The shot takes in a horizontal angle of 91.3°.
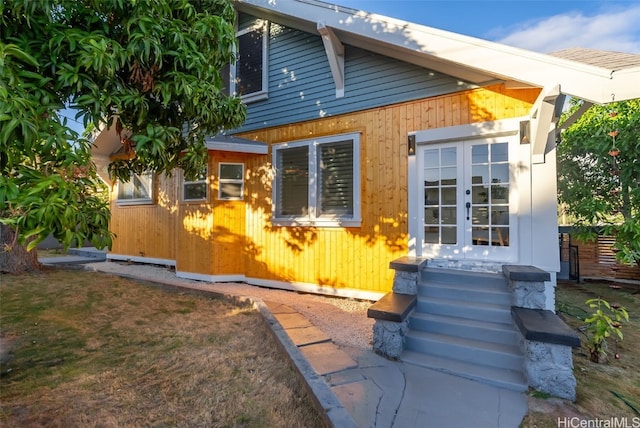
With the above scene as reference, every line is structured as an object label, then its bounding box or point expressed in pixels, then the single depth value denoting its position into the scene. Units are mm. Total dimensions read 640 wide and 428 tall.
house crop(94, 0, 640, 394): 4191
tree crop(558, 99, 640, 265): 5754
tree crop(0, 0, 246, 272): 1624
